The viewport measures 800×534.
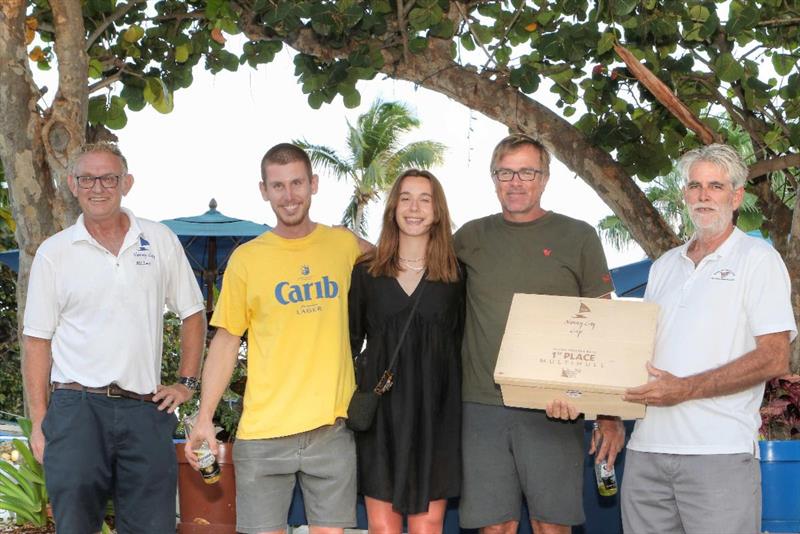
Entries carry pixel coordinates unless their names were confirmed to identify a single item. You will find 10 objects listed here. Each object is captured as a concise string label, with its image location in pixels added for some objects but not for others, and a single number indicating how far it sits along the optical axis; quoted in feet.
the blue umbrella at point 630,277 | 39.63
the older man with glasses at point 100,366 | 13.67
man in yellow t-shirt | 13.61
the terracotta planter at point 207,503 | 17.24
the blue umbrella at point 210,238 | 44.14
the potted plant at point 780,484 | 15.40
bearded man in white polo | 11.74
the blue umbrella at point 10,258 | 39.22
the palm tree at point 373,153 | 134.21
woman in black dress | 13.34
